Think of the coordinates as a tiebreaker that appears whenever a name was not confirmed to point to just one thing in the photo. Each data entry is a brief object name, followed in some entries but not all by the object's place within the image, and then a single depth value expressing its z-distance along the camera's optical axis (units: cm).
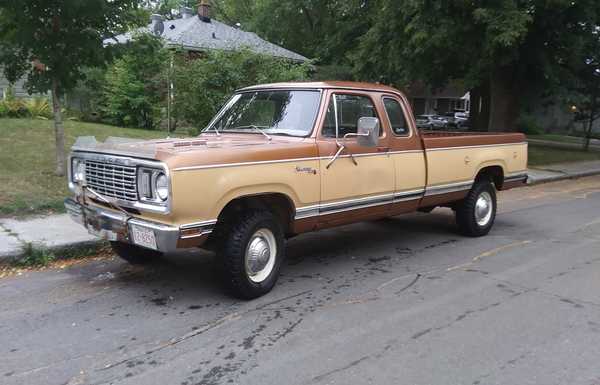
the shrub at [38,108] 1739
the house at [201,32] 2309
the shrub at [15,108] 1706
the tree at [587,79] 1933
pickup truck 482
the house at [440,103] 5468
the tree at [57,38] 895
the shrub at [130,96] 1984
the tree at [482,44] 1609
